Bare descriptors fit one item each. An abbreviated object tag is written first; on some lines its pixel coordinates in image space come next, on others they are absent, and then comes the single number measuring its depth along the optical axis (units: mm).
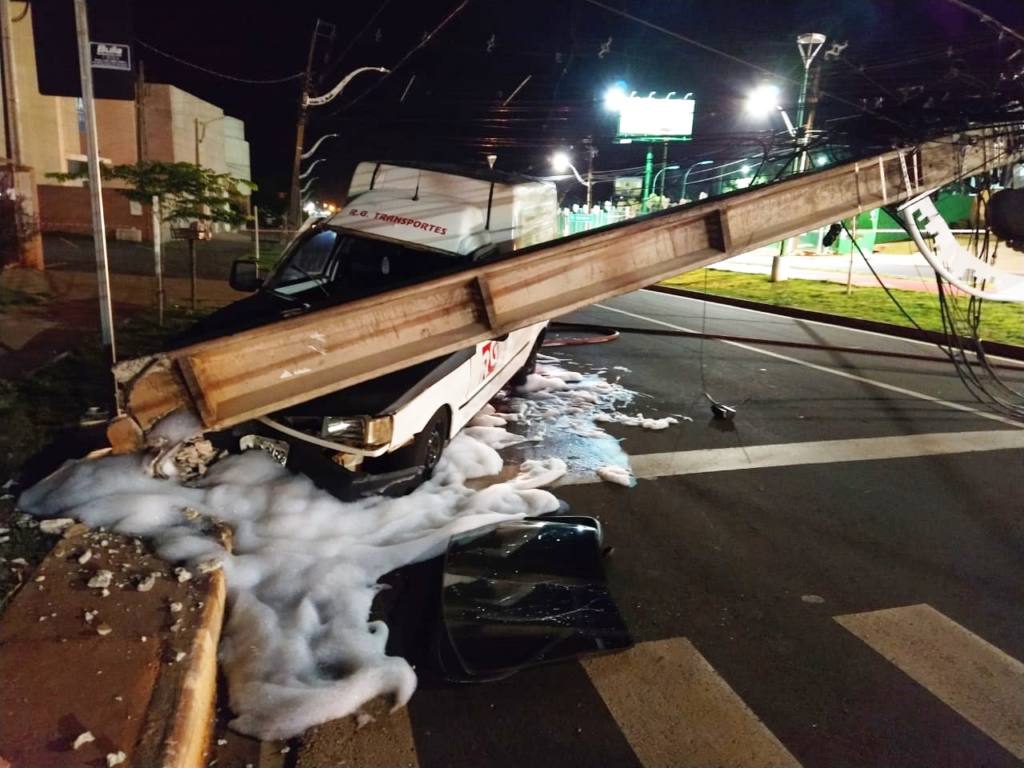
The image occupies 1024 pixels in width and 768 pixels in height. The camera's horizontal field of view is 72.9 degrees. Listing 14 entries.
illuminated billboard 47719
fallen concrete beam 3871
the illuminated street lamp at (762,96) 23641
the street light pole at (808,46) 19023
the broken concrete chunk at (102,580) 3410
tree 11711
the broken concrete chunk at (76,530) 3883
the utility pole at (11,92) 13820
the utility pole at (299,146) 23453
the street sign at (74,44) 4996
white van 4527
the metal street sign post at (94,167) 4746
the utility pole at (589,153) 41969
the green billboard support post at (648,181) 37612
